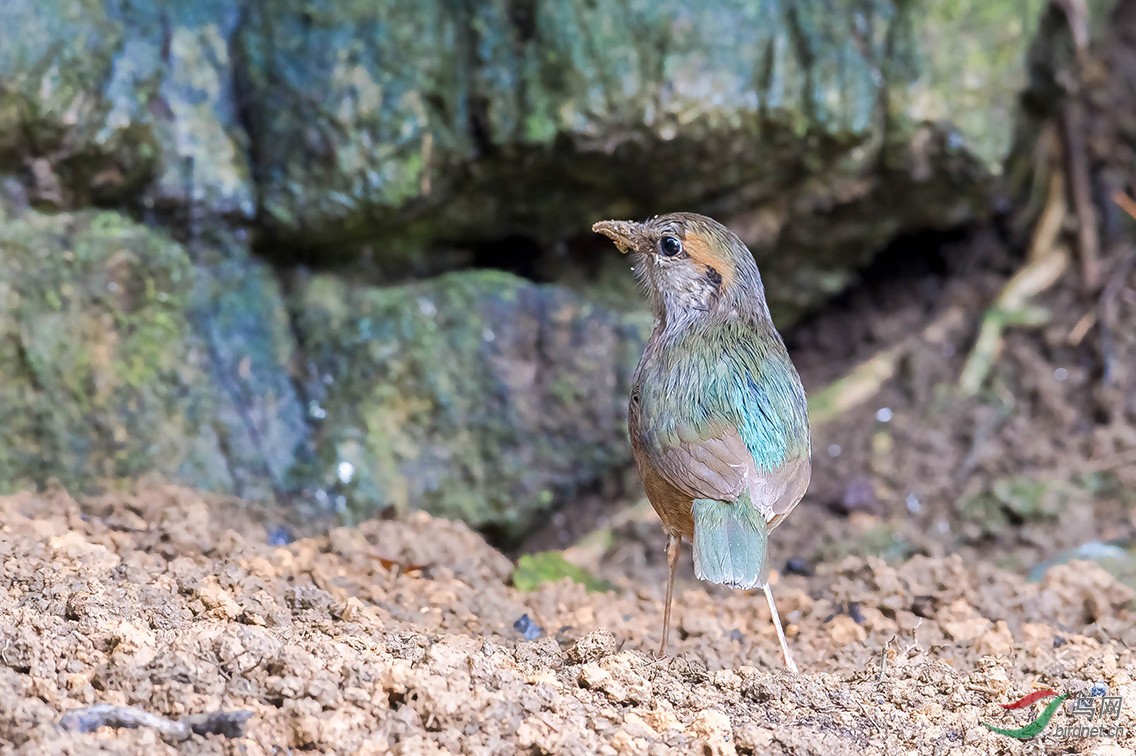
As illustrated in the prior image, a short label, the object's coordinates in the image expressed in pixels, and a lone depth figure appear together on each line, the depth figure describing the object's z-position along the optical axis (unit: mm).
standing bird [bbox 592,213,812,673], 7879
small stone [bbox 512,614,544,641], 8290
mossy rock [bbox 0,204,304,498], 9734
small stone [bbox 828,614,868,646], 8547
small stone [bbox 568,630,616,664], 6930
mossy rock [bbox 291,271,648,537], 11094
